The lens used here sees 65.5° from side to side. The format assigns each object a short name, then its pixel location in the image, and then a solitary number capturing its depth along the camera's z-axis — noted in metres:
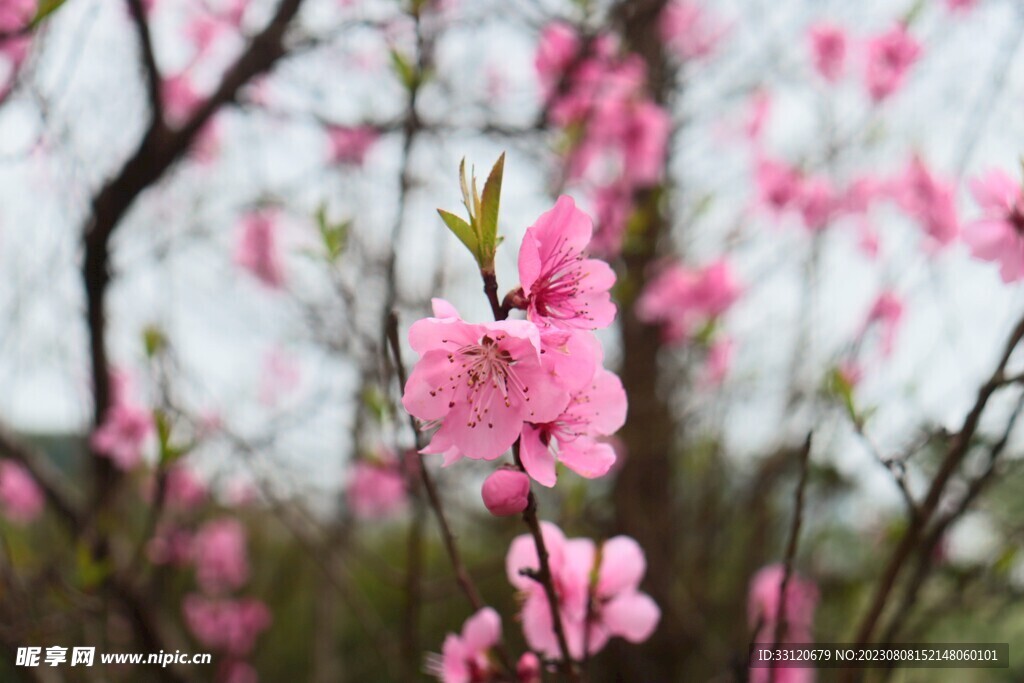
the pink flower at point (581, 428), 0.72
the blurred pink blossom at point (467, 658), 0.93
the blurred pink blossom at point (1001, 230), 1.12
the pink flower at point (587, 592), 0.95
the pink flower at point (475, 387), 0.73
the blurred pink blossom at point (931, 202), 2.05
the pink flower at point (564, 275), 0.76
